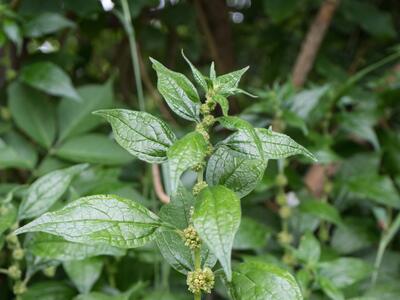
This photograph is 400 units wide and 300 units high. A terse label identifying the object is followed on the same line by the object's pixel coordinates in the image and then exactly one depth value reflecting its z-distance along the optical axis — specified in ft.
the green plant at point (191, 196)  1.19
